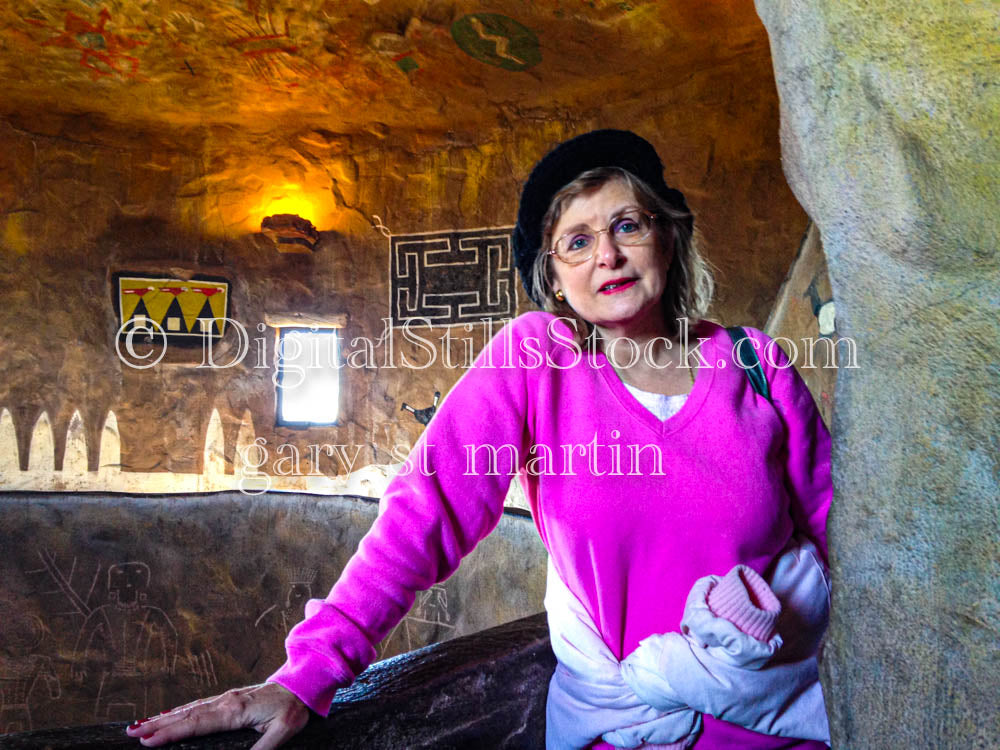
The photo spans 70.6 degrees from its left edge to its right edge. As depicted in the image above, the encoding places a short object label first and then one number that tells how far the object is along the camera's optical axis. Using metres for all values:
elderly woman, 0.74
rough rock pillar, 0.51
